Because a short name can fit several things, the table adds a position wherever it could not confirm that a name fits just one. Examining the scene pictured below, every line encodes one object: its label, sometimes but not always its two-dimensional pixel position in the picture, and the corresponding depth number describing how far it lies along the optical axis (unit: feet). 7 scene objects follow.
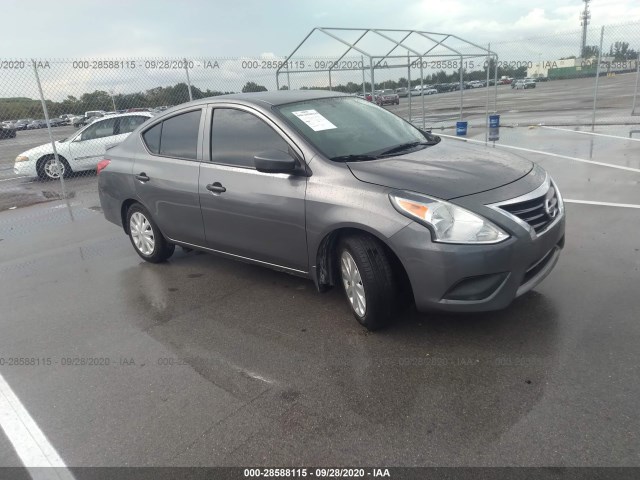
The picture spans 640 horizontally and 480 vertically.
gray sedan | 10.25
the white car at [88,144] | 39.78
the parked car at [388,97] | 66.08
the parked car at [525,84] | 140.17
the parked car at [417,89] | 109.21
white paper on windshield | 13.17
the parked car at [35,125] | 90.07
